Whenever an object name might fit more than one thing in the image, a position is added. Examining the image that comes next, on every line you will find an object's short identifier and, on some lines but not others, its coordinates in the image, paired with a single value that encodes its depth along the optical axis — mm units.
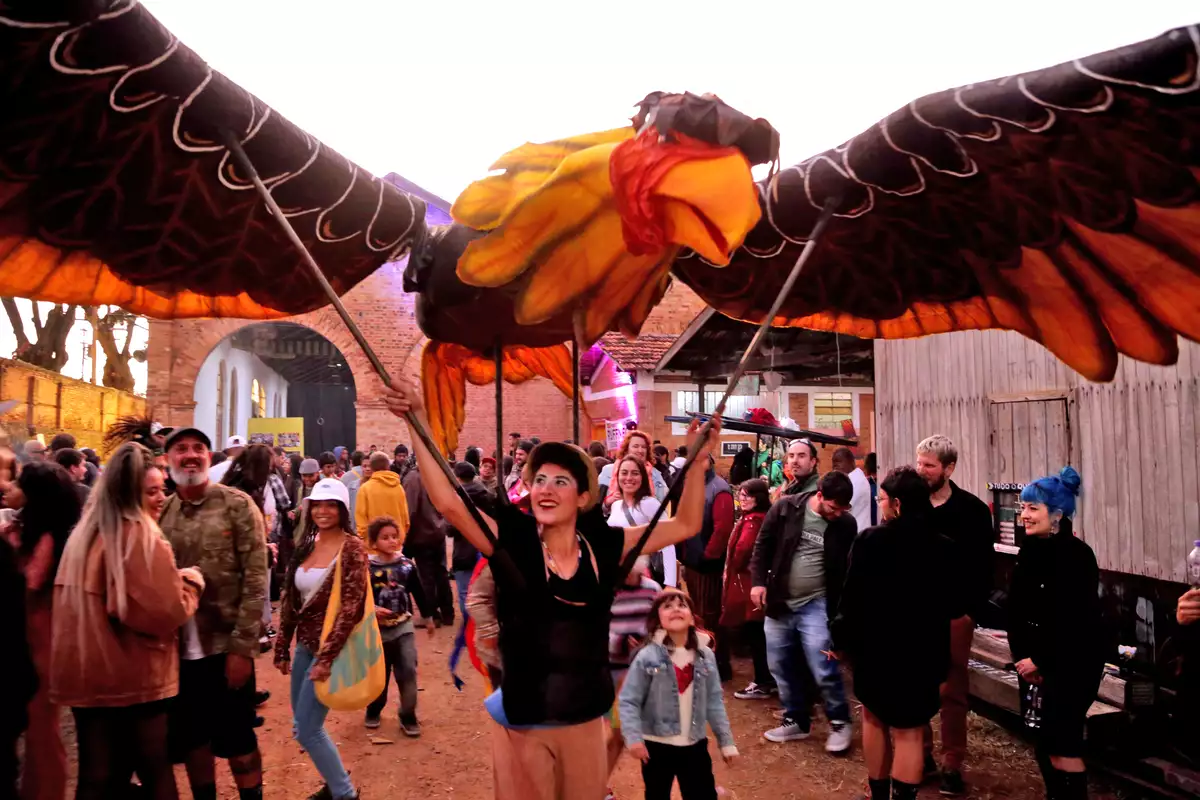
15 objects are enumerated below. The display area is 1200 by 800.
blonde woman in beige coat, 2502
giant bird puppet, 1672
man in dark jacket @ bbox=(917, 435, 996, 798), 3553
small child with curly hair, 4406
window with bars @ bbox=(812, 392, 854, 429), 12992
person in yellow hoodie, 5984
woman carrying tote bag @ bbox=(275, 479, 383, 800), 3273
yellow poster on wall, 13602
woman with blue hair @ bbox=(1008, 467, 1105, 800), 2988
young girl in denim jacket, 2934
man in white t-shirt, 5609
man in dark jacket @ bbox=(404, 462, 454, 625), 6598
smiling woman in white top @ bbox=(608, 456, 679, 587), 4293
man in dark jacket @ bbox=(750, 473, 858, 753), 4387
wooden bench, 3826
